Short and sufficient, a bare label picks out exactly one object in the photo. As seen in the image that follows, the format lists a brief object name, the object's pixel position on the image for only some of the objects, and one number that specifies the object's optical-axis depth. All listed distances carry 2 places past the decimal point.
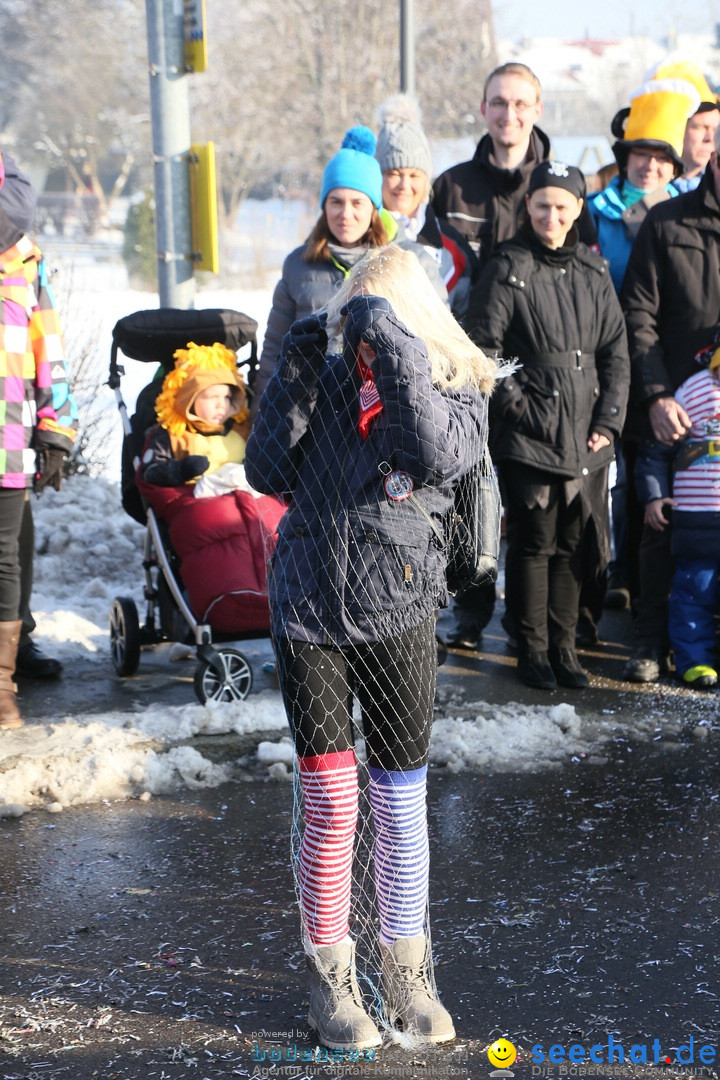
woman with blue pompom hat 11.13
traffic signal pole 14.68
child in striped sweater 12.32
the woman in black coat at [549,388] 11.62
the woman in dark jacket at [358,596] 6.41
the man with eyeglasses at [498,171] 13.14
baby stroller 11.36
